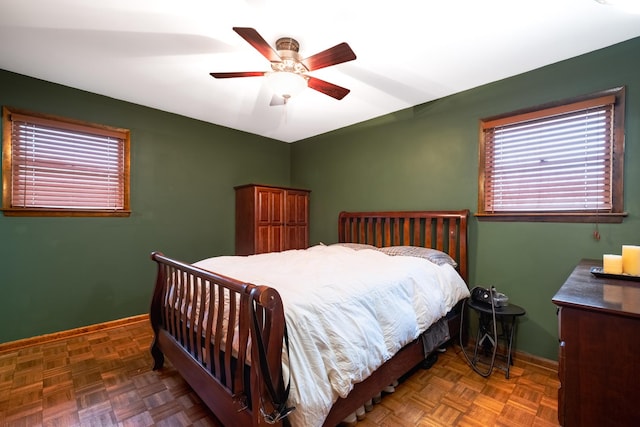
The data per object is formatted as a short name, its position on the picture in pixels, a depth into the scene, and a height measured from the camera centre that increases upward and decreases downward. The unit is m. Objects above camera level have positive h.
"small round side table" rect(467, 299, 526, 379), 2.22 -0.99
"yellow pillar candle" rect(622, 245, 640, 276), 1.51 -0.25
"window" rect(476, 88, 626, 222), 2.12 +0.44
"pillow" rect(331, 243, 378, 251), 3.17 -0.40
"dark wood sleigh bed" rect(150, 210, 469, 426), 1.19 -0.72
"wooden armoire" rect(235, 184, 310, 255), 3.82 -0.10
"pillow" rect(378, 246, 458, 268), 2.59 -0.39
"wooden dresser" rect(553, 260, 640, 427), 0.98 -0.54
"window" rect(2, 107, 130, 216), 2.60 +0.44
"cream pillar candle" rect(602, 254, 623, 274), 1.57 -0.28
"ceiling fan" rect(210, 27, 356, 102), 1.74 +0.99
